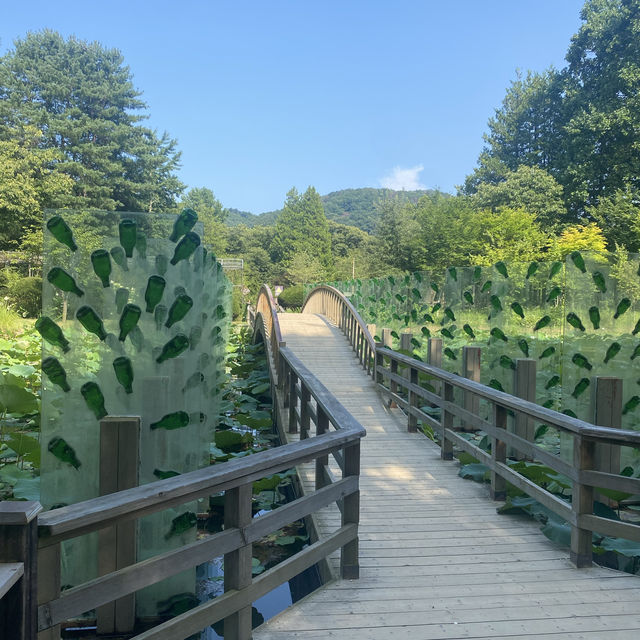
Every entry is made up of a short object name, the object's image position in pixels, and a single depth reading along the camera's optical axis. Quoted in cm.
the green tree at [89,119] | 3162
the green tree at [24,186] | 2134
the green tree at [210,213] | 5259
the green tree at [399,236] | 3344
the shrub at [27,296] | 1911
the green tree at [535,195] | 2961
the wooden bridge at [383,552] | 178
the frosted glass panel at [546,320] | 483
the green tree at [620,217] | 2408
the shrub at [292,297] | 3962
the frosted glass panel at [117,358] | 285
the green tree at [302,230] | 5794
